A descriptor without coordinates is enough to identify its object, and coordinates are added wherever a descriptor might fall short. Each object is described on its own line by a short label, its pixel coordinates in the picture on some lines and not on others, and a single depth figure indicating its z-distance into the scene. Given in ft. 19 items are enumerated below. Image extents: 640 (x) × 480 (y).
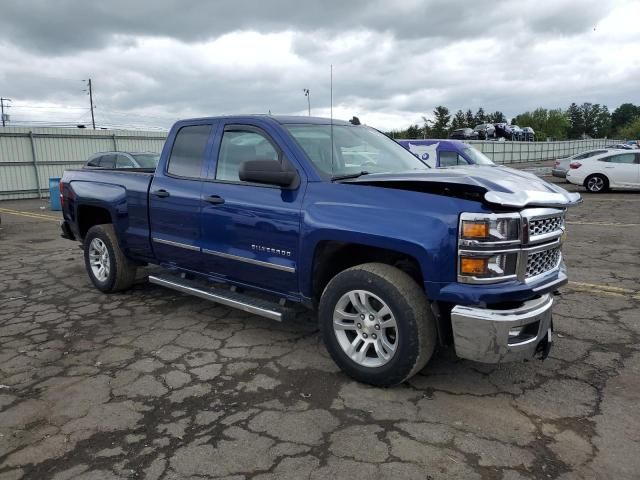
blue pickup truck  9.77
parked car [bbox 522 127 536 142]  167.32
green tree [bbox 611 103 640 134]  470.19
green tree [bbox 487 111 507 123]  332.80
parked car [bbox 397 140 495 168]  42.93
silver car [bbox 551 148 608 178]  57.11
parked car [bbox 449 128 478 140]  128.38
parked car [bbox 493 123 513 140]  145.32
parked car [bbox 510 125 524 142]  150.20
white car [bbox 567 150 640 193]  54.24
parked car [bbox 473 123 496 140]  136.05
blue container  47.60
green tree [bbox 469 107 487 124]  290.07
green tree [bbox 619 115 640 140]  354.86
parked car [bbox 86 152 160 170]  47.09
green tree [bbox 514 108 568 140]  348.18
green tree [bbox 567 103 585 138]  415.03
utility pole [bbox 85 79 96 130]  202.90
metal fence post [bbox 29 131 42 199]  64.08
